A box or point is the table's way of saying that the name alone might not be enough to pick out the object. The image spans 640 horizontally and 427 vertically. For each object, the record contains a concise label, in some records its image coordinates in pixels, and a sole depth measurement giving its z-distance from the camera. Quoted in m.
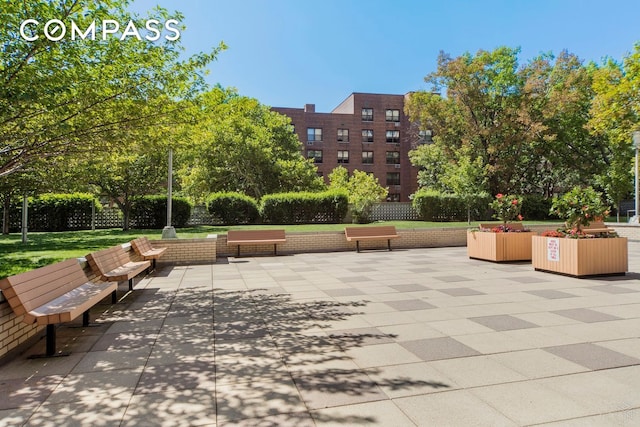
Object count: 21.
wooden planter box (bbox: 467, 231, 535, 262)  11.59
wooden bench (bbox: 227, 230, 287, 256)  14.45
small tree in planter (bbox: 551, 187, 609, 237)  9.24
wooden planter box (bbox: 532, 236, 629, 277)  8.80
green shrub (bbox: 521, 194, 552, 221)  29.66
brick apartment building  51.09
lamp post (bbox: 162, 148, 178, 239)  13.00
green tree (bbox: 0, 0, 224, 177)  5.51
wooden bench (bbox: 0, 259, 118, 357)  4.23
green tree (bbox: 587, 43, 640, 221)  12.76
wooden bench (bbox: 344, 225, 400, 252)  15.57
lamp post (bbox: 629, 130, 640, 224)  18.22
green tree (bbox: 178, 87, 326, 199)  29.78
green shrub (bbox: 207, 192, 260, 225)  21.98
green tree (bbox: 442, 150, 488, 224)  24.64
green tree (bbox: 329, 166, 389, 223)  22.83
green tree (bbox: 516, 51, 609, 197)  29.28
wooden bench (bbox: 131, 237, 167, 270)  10.10
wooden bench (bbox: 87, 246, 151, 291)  7.00
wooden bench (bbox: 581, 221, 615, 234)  15.81
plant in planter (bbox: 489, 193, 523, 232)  12.16
